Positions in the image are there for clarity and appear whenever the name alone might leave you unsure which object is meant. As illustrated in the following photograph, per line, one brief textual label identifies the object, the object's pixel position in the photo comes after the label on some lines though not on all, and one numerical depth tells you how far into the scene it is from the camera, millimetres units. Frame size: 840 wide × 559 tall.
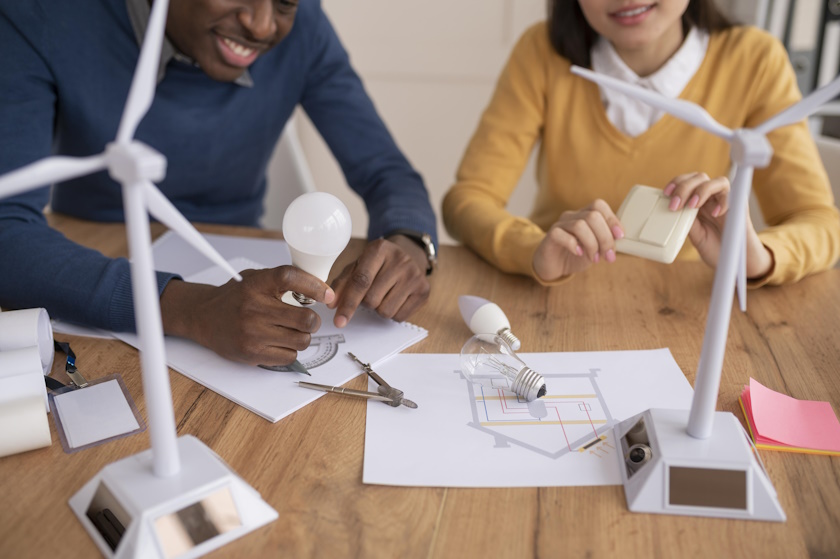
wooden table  638
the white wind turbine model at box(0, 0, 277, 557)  549
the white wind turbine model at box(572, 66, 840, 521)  633
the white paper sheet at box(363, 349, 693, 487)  728
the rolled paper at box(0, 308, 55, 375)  849
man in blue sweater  946
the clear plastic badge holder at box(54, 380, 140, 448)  778
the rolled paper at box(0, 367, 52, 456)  727
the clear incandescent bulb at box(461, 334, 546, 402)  840
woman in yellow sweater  1311
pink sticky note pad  775
